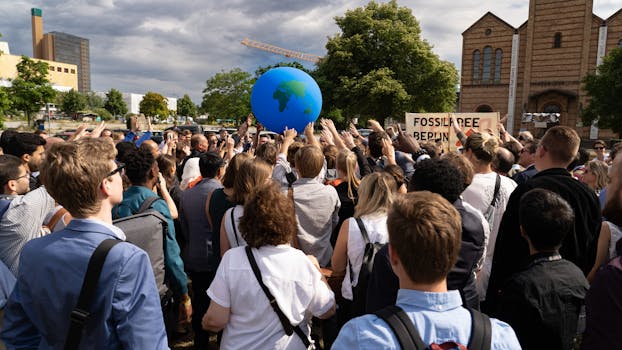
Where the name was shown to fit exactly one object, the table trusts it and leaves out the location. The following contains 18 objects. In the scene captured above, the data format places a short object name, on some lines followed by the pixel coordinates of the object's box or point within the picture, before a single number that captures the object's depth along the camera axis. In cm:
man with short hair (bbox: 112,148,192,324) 325
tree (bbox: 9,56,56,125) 3003
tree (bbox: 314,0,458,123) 2944
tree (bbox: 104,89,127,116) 8106
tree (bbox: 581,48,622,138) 2692
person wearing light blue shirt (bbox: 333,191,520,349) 136
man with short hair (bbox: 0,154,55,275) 280
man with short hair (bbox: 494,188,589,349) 216
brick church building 3394
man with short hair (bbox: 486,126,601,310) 299
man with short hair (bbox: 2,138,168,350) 165
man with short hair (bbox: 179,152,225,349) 391
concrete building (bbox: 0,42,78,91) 9248
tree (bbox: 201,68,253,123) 5584
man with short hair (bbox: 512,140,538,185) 480
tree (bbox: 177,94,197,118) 9331
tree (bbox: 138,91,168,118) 8056
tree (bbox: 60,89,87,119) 7594
